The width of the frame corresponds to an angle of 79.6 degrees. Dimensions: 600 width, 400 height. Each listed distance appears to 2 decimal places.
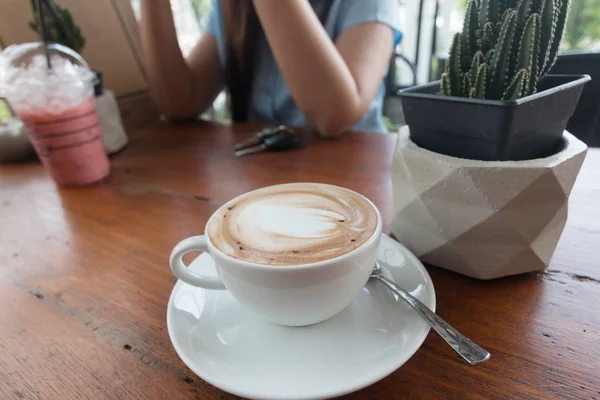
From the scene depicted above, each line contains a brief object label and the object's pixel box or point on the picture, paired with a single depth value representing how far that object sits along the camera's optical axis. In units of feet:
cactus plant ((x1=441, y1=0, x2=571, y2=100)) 0.97
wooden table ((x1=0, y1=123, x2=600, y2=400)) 0.86
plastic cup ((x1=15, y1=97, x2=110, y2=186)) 2.01
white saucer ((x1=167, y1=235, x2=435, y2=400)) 0.77
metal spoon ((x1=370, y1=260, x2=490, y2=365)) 0.82
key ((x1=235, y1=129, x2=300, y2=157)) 2.45
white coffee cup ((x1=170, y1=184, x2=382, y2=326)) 0.83
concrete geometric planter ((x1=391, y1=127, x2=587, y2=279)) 1.00
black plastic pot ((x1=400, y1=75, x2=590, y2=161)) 0.95
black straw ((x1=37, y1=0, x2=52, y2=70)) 1.86
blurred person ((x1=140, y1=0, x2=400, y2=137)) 2.42
